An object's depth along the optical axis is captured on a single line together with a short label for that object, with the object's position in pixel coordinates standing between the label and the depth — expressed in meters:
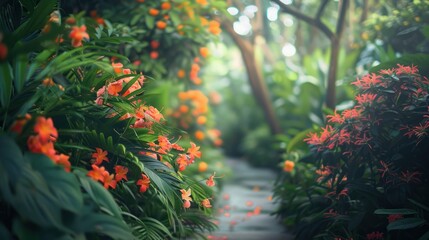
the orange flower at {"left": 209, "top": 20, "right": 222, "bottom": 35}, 3.86
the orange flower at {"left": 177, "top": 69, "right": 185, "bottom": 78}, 4.51
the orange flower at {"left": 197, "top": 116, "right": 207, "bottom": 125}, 5.95
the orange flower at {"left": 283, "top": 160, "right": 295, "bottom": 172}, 3.86
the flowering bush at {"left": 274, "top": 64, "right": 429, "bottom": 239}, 2.56
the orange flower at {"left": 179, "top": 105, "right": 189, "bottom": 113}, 6.00
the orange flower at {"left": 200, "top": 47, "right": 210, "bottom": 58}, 4.21
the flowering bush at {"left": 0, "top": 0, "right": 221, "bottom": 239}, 1.65
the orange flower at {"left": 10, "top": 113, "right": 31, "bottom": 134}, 1.77
